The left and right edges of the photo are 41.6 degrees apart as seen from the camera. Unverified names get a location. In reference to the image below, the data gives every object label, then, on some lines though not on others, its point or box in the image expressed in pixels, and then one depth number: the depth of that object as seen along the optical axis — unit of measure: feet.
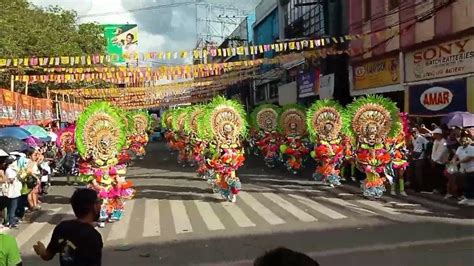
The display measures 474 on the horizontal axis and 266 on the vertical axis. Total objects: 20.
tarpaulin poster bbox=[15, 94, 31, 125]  58.65
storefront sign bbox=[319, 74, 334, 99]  87.76
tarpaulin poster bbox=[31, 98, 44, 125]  69.87
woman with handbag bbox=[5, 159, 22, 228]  38.01
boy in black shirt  13.94
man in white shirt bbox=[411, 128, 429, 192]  48.14
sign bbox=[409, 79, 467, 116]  56.24
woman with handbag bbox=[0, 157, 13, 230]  37.17
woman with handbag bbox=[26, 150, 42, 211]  41.63
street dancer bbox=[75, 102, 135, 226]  39.88
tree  65.21
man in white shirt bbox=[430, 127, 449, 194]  44.47
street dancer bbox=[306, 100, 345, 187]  54.03
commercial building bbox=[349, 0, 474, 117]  55.88
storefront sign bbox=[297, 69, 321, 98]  97.40
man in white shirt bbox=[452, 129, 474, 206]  40.45
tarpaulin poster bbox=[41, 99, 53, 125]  78.01
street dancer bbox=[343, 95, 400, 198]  45.11
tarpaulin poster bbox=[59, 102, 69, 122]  96.53
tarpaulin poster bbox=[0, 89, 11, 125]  50.96
